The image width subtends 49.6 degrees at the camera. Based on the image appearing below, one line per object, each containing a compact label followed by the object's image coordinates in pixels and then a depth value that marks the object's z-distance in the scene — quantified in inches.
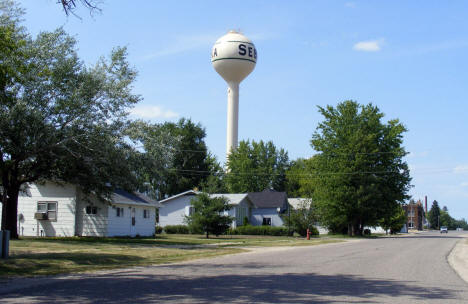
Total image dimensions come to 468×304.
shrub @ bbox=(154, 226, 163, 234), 1989.4
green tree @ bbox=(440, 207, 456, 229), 6944.9
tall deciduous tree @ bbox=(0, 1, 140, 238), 927.7
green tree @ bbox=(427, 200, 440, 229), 6550.2
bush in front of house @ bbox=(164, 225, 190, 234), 2043.2
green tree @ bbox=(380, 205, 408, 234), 2593.5
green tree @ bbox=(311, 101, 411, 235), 1990.7
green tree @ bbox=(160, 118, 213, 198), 3102.9
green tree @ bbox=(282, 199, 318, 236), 1845.5
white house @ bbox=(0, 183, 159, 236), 1320.1
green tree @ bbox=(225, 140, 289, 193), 3307.1
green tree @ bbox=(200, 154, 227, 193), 3194.4
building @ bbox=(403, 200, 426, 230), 5654.5
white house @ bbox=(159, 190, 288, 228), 2223.2
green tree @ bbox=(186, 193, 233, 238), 1589.6
